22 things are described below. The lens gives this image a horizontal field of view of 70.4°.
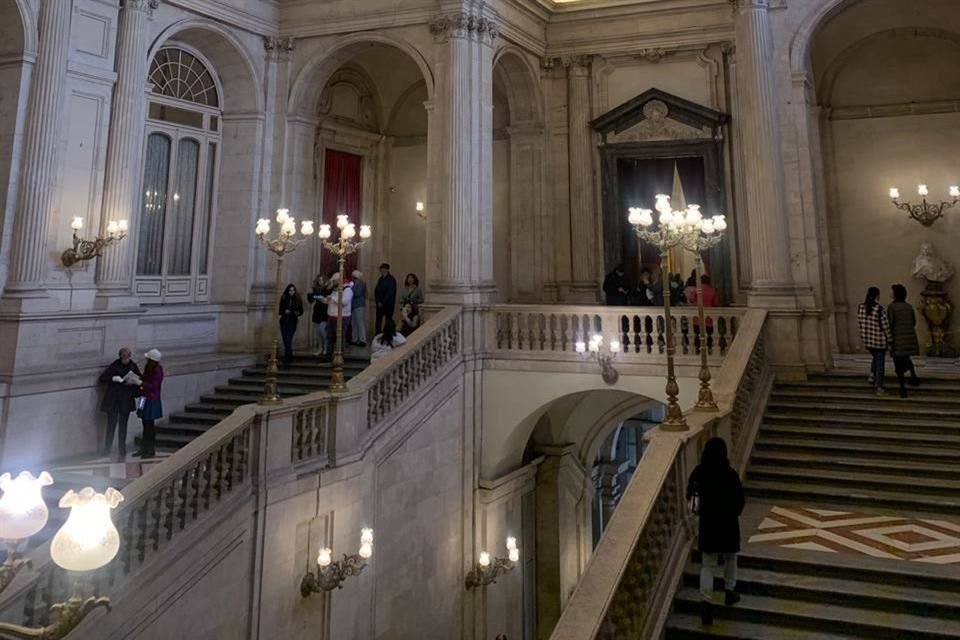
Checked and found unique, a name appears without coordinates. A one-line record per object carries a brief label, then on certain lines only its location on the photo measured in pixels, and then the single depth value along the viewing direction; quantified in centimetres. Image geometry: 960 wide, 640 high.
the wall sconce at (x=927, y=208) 1480
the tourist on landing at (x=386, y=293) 1393
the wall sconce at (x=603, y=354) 1198
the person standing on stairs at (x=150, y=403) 1046
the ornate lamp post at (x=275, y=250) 871
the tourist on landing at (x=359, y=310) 1432
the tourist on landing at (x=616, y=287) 1425
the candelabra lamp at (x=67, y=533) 290
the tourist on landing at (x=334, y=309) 1332
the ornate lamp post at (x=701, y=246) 807
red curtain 1655
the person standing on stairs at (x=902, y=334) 994
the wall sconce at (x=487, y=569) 1305
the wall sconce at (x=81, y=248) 1098
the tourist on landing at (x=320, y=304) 1407
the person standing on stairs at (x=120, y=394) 1076
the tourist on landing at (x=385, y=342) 1191
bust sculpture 1477
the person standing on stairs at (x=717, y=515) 544
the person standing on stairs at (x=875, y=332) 995
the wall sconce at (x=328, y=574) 914
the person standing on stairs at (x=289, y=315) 1381
